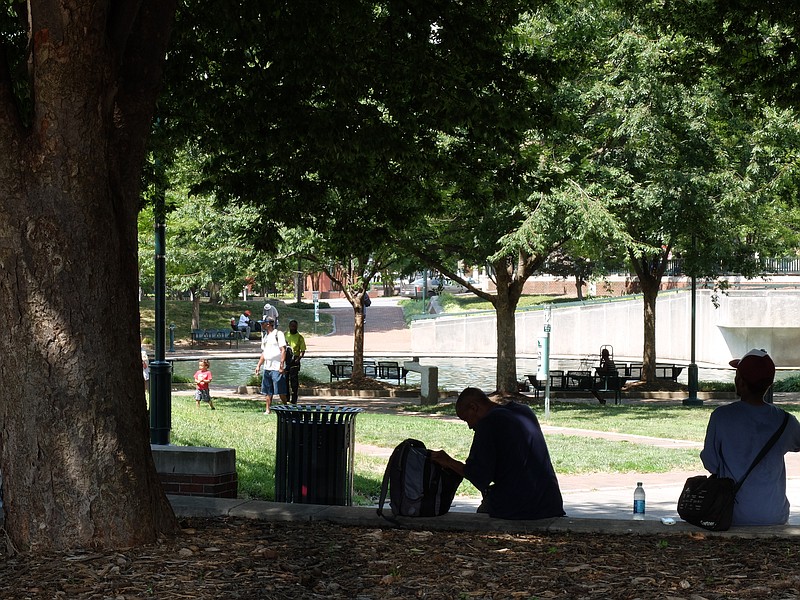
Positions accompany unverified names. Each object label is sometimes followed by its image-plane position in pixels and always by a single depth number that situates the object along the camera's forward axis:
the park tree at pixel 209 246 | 24.69
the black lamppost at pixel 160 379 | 11.45
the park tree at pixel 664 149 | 20.34
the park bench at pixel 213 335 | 48.72
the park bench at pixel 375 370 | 29.03
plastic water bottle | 8.23
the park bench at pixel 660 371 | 29.55
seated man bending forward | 6.77
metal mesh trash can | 8.15
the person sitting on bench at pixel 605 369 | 25.67
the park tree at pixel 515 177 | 10.80
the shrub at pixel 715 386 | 28.65
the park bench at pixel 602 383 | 25.27
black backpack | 6.88
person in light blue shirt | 6.39
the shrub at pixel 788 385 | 29.33
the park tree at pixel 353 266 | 23.62
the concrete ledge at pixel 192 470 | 8.03
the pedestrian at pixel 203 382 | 20.78
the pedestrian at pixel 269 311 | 52.88
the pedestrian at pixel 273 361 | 18.84
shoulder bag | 6.53
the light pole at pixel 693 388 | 25.16
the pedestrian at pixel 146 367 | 21.23
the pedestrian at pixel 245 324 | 52.19
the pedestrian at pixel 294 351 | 21.16
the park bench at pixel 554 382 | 25.17
